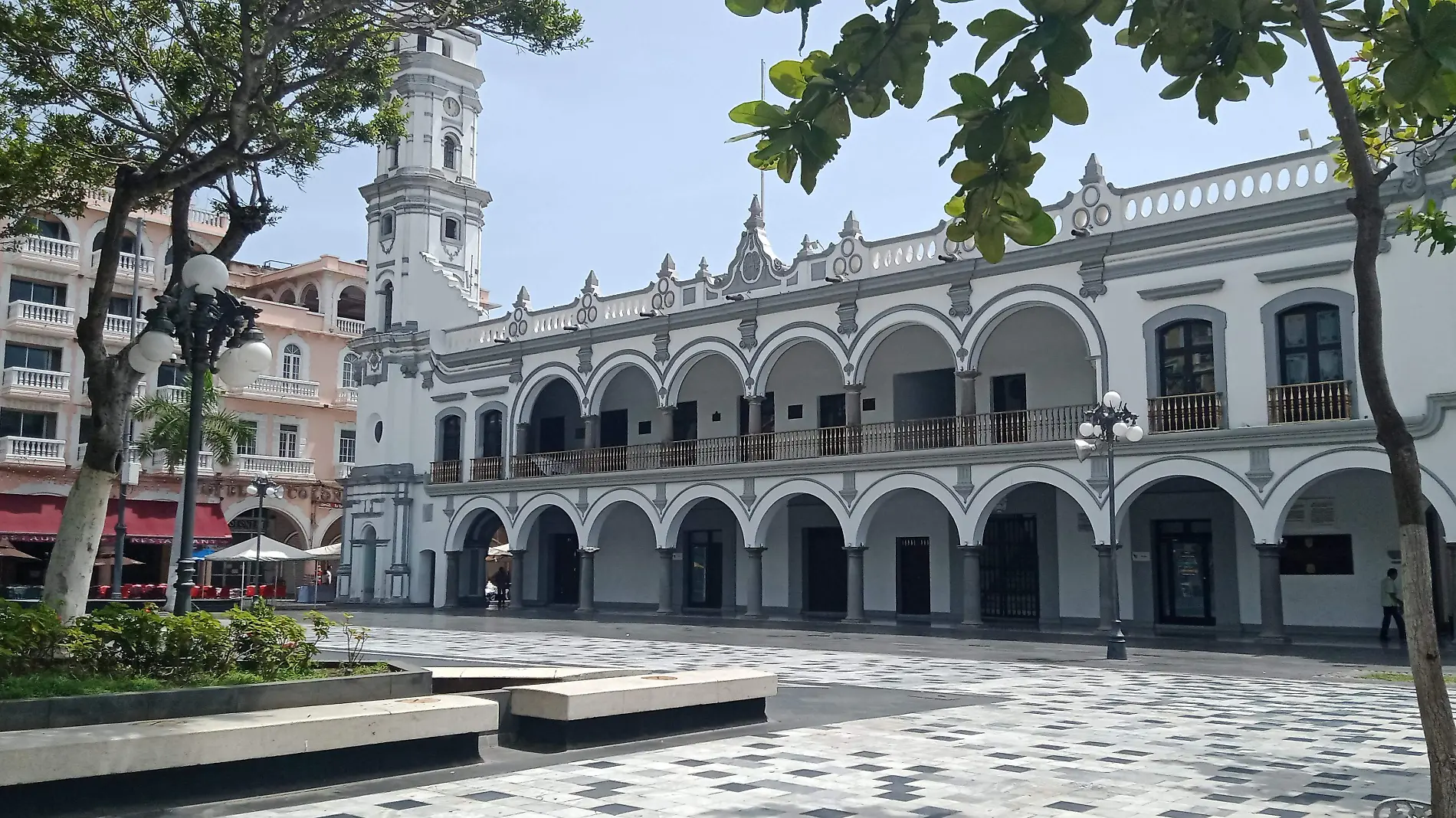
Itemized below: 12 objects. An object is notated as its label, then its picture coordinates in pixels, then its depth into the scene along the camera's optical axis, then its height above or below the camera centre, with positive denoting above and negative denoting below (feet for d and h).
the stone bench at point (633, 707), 26.16 -3.30
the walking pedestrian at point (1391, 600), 59.62 -1.80
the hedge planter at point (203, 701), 20.07 -2.52
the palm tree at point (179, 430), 101.91 +11.15
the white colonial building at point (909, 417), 63.16 +9.73
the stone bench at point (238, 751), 18.37 -3.19
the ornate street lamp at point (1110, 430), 55.83 +6.20
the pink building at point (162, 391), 106.01 +15.86
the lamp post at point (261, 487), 90.22 +5.68
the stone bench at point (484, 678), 29.53 -2.93
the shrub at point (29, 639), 22.45 -1.49
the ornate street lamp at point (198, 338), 29.53 +5.64
